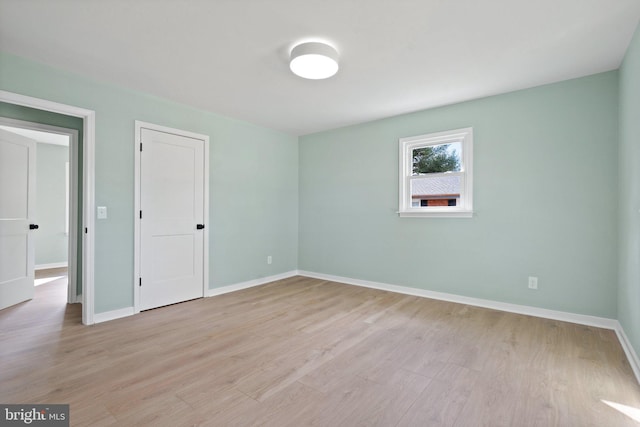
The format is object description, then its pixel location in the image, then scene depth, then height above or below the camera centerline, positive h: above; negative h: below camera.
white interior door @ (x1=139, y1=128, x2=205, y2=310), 3.51 -0.06
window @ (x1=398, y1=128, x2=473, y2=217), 3.77 +0.54
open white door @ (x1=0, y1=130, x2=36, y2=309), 3.54 -0.04
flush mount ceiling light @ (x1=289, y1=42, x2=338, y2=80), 2.44 +1.29
